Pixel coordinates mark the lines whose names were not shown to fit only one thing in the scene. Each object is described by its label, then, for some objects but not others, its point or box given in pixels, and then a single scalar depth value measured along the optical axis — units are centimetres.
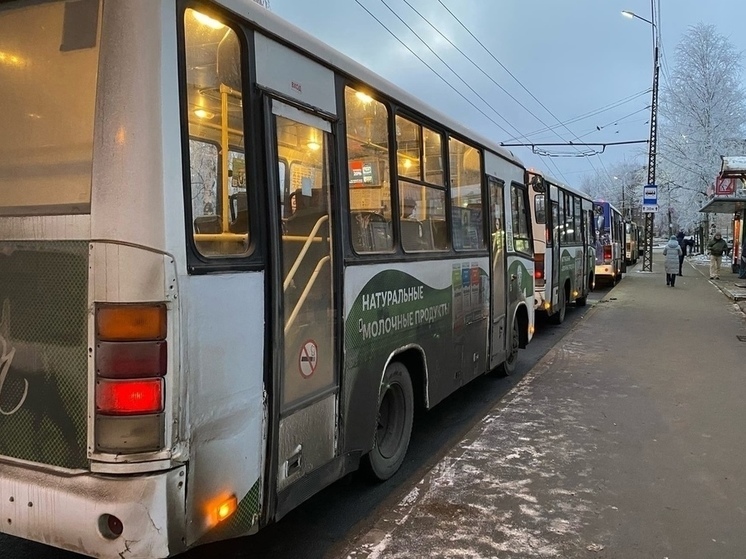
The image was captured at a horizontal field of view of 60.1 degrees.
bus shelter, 1677
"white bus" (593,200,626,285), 2142
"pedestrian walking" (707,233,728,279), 2344
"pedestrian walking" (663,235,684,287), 2140
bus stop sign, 2542
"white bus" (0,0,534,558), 258
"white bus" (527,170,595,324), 1164
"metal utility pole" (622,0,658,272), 2711
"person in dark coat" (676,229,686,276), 3062
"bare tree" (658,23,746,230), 3228
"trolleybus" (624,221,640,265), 3389
